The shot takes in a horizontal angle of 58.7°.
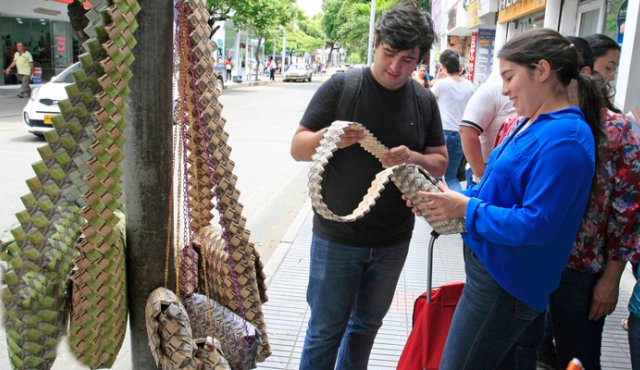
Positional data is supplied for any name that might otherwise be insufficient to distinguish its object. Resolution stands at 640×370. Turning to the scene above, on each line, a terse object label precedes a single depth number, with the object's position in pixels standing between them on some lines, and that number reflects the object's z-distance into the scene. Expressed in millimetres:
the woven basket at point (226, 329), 1553
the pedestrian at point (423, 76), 12628
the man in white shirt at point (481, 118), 3711
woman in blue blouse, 1751
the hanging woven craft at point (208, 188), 1489
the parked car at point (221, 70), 28211
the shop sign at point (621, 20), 5759
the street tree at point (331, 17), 55575
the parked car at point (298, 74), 43156
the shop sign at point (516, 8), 9124
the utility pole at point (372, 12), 17897
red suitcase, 2365
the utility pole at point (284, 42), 50606
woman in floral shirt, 2285
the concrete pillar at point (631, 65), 4977
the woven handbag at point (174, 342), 1354
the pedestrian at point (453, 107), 5918
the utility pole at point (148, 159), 1410
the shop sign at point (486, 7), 13562
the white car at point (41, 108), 10016
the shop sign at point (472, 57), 16766
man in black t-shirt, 2229
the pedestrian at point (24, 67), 17469
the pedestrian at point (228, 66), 34688
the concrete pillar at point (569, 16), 7889
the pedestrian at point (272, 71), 42656
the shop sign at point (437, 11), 30719
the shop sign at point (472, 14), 15916
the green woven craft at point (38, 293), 1237
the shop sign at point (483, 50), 16047
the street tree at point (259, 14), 26625
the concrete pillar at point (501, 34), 12531
